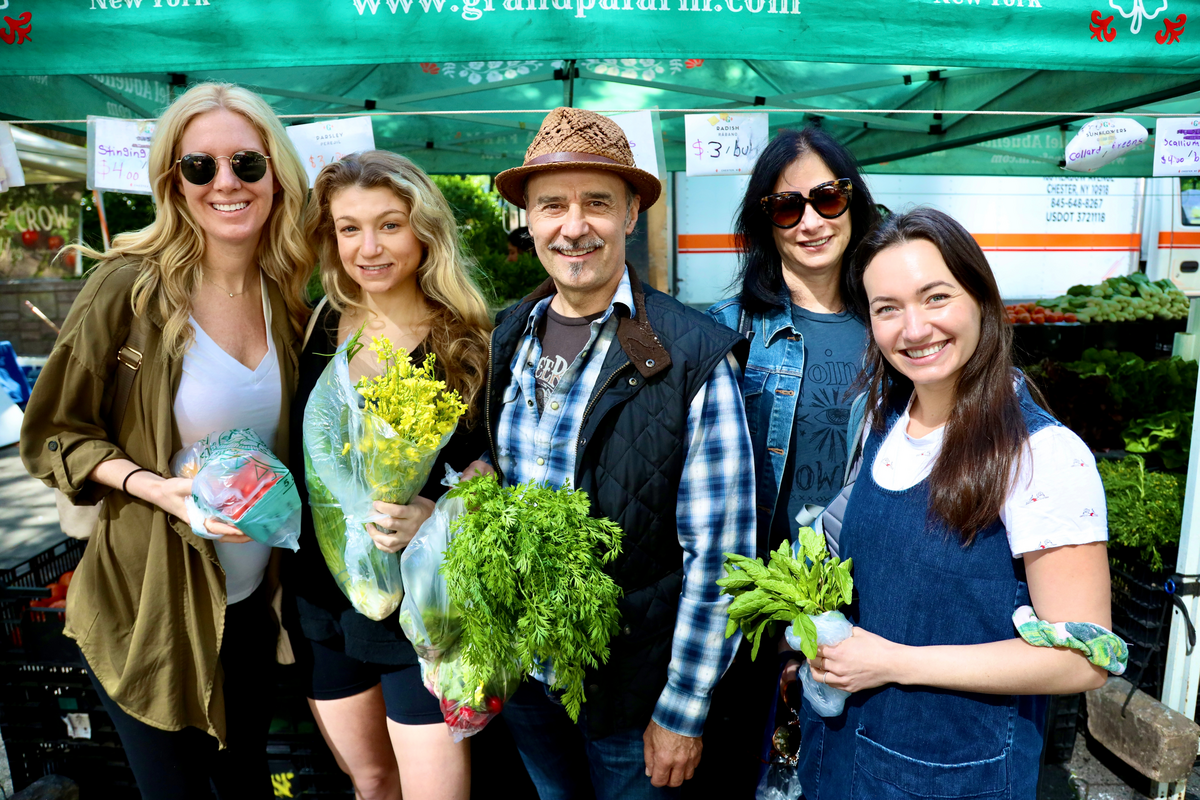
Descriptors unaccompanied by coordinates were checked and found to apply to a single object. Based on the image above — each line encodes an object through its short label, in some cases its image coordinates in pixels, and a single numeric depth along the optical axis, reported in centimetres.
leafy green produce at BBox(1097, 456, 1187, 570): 322
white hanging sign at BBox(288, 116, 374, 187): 322
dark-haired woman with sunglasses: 233
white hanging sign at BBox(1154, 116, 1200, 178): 326
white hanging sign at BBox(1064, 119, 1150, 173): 330
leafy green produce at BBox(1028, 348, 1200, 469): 455
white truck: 846
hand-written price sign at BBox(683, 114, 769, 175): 335
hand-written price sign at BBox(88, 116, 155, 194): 309
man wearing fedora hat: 189
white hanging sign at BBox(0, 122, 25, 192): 301
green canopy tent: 244
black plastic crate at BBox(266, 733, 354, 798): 283
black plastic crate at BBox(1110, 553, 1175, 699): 317
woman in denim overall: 144
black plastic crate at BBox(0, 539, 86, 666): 275
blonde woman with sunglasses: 206
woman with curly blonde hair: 219
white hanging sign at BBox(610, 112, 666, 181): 318
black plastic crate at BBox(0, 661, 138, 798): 286
